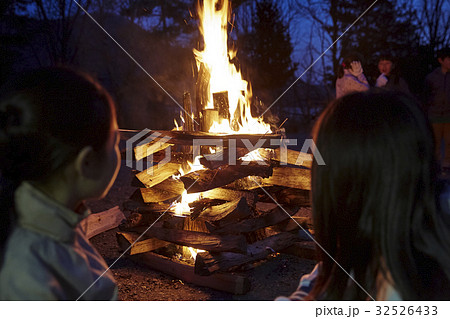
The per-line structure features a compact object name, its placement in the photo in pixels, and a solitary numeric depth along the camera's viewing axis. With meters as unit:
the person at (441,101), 8.05
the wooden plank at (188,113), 4.63
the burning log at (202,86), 4.59
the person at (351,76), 6.62
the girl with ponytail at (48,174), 1.26
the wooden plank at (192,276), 3.46
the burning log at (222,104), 4.46
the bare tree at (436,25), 17.31
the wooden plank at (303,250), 4.16
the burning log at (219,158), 3.71
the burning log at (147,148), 4.20
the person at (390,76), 7.84
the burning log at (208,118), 4.36
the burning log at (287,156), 3.97
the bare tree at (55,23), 12.73
